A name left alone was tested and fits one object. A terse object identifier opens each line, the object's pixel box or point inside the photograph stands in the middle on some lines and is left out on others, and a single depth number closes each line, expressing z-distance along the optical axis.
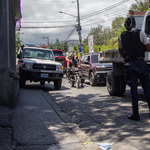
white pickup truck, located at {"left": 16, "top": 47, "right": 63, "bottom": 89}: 10.16
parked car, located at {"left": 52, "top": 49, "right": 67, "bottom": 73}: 24.08
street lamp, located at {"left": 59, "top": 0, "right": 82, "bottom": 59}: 29.26
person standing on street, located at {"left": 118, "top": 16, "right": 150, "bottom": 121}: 4.40
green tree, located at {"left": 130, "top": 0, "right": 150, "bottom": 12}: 29.69
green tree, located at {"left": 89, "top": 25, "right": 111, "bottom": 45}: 55.14
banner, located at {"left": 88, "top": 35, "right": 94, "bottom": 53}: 25.25
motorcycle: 11.87
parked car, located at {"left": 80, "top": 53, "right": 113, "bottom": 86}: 11.74
